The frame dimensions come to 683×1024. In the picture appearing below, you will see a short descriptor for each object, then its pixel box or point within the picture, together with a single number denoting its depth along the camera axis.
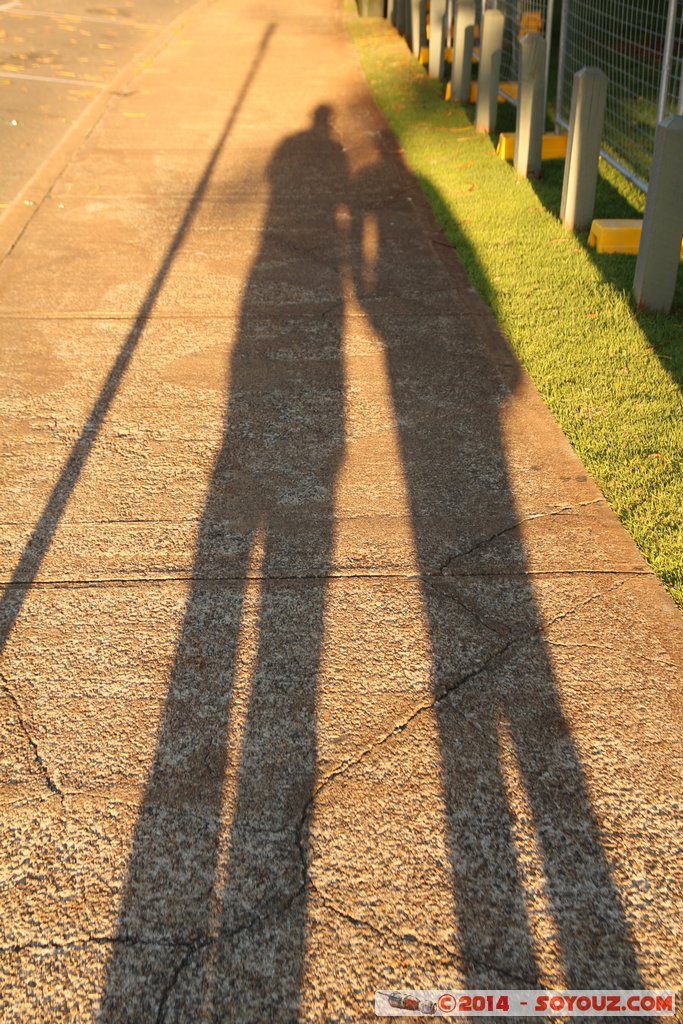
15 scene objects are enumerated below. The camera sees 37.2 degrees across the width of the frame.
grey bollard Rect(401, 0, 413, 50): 16.41
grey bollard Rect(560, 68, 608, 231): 6.81
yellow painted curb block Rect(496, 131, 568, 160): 9.12
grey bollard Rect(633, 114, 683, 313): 5.43
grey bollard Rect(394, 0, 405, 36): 17.46
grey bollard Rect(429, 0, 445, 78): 12.83
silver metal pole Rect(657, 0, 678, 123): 7.04
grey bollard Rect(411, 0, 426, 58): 14.98
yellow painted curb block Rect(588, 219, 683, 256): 6.80
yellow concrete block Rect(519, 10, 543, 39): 11.48
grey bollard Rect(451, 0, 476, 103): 11.25
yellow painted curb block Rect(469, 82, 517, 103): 11.87
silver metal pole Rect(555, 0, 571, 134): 9.89
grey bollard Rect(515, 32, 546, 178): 8.27
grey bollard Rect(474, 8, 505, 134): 9.86
